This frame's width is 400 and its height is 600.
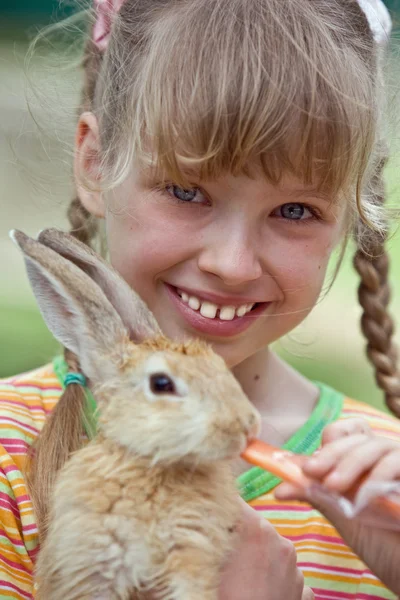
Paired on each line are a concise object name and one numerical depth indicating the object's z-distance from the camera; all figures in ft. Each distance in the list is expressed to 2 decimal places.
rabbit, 3.35
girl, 3.70
